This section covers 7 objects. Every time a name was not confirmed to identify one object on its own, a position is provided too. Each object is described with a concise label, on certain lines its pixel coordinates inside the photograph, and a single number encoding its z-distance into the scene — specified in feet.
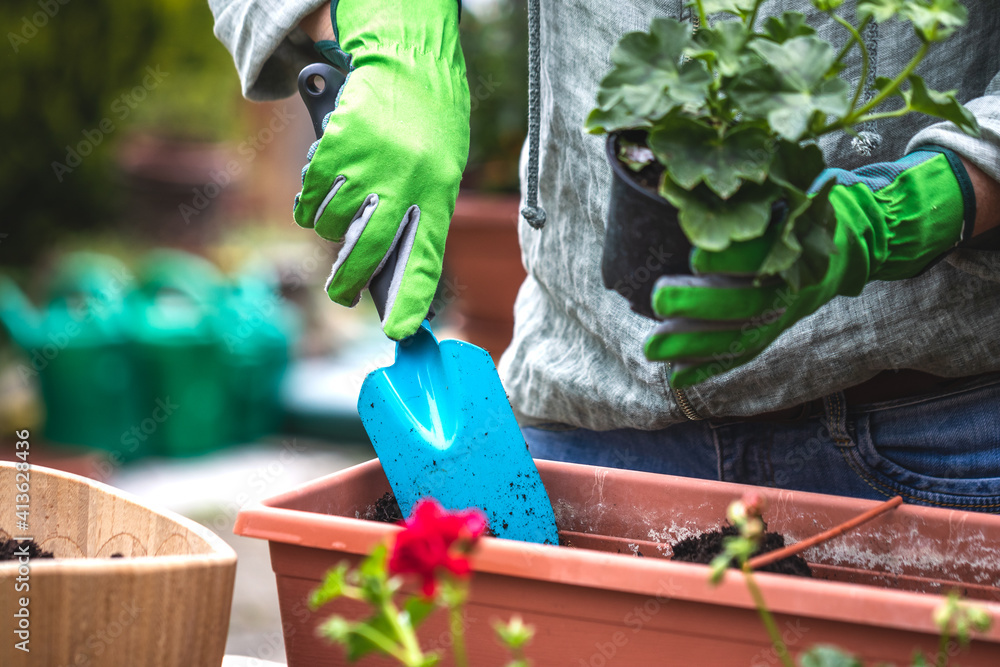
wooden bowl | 4.43
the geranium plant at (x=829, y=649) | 3.92
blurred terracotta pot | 10.50
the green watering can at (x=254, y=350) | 14.10
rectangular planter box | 4.48
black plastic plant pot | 4.54
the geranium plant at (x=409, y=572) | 3.75
